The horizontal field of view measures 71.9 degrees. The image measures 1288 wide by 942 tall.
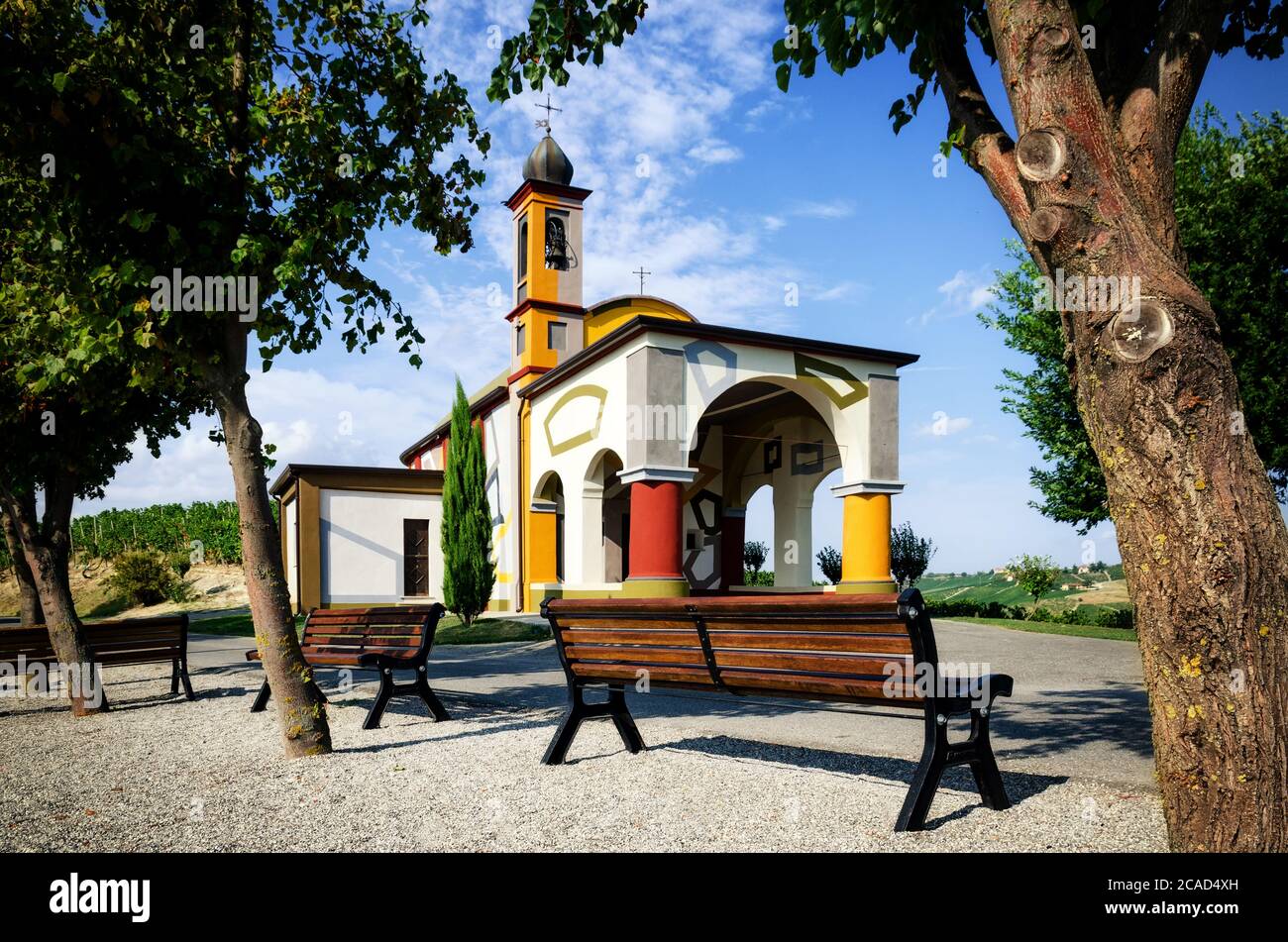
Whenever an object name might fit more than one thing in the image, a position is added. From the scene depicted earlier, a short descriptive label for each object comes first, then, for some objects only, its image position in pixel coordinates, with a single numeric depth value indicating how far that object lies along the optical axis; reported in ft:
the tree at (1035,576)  69.15
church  51.11
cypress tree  67.26
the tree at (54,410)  20.77
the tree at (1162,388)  9.78
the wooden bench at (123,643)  28.37
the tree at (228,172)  18.71
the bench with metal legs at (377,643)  22.59
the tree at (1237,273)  55.93
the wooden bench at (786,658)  12.98
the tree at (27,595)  45.17
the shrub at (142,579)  107.34
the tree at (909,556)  79.05
